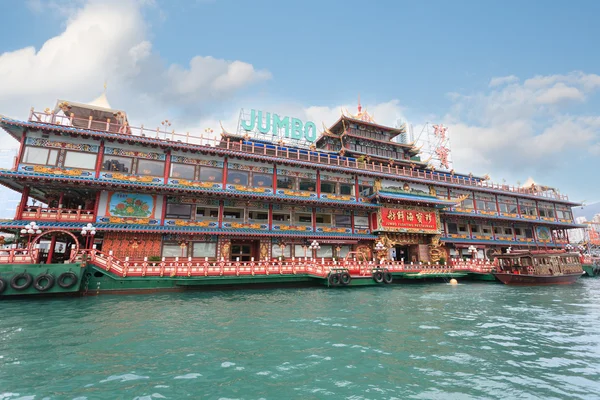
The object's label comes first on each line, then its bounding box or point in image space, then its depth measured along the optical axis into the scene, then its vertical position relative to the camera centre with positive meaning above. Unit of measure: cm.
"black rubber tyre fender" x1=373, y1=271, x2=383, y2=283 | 2436 -107
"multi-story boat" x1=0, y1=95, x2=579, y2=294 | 2121 +532
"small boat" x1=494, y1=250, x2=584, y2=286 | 2625 -27
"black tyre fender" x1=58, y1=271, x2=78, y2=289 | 1666 -107
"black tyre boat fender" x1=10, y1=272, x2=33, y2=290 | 1593 -110
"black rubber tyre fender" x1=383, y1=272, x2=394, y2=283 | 2477 -108
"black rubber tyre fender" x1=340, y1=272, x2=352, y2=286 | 2305 -118
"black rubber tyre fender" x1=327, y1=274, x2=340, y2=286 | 2284 -119
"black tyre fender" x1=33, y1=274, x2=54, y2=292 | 1623 -116
